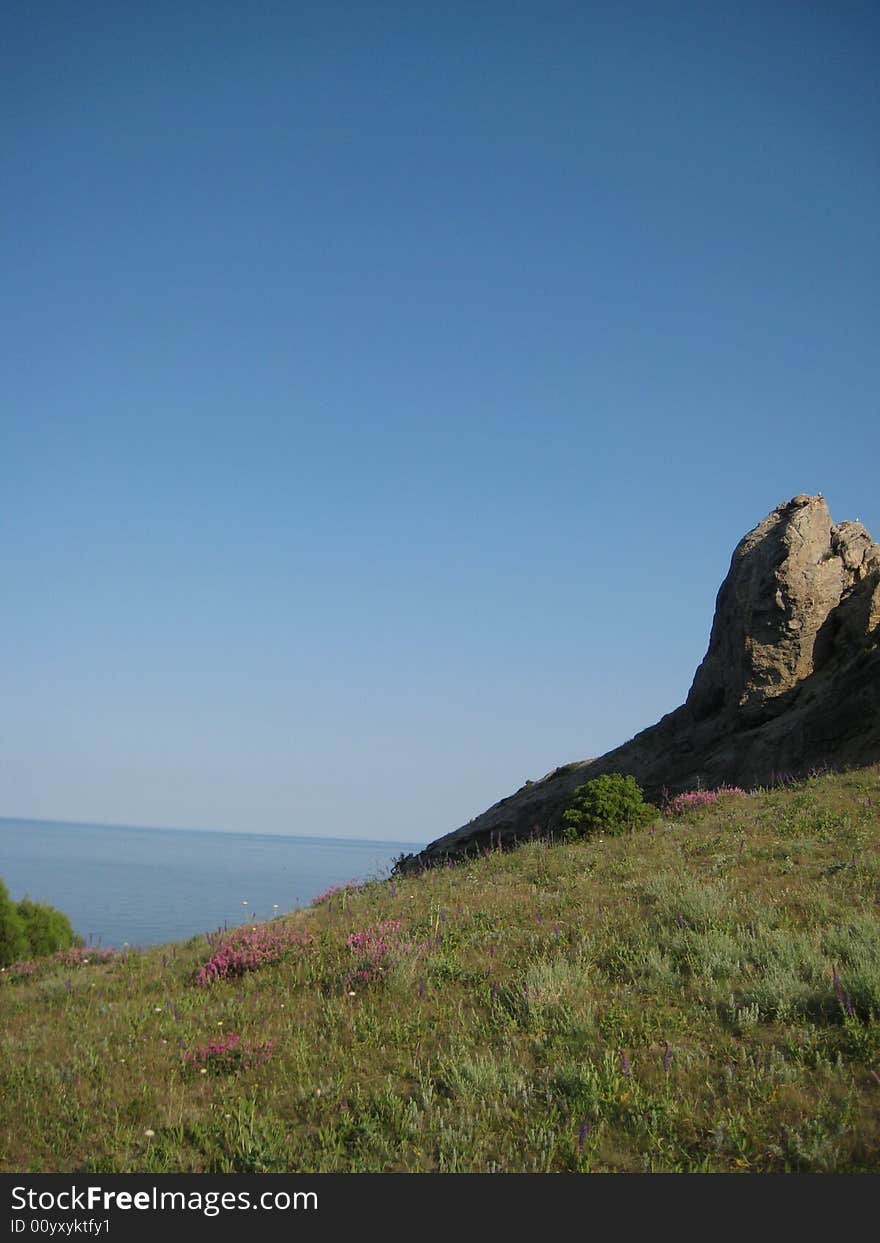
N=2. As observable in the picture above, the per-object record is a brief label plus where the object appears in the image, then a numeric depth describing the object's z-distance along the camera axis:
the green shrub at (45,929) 24.89
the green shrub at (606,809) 17.42
